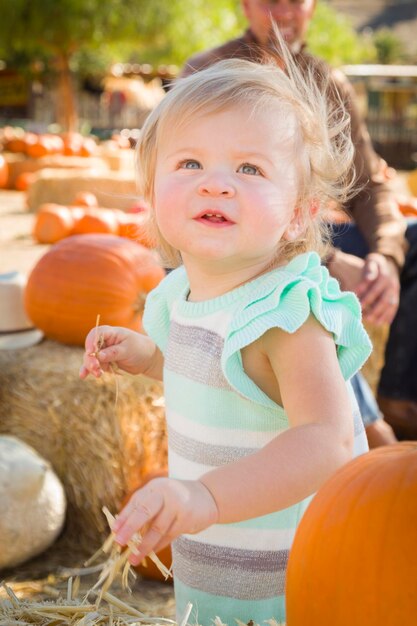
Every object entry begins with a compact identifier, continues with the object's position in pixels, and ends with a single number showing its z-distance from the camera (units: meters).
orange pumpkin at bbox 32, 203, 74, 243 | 7.06
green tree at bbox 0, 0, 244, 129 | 19.70
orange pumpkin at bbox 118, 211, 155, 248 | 5.57
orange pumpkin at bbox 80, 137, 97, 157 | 14.78
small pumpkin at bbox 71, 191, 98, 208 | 8.27
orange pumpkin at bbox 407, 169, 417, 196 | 9.82
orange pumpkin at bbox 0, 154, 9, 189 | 13.77
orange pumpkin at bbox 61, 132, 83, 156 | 15.02
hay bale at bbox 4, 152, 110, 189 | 13.34
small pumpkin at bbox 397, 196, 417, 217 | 5.60
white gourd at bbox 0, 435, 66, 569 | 2.78
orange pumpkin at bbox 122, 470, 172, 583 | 2.81
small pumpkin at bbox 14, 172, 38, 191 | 14.02
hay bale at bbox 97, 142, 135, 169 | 14.02
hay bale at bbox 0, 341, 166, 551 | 3.13
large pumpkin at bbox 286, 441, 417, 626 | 1.11
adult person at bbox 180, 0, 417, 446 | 3.00
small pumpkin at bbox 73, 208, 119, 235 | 6.30
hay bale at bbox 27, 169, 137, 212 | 10.49
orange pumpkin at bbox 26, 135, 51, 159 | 15.10
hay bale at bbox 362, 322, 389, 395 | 3.94
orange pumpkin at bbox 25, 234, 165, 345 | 3.37
